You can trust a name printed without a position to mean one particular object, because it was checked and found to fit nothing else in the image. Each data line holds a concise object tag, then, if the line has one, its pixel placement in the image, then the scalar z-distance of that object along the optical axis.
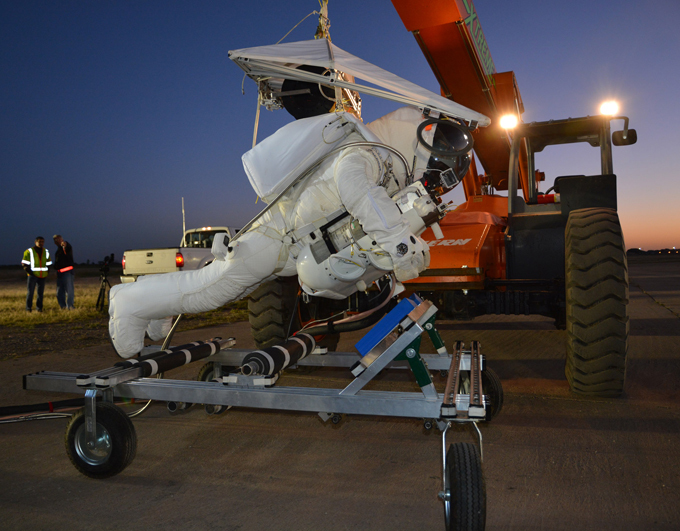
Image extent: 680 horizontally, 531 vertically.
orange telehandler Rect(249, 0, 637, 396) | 3.89
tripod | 11.06
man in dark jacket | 11.75
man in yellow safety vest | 11.34
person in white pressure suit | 3.32
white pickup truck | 12.19
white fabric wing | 3.14
